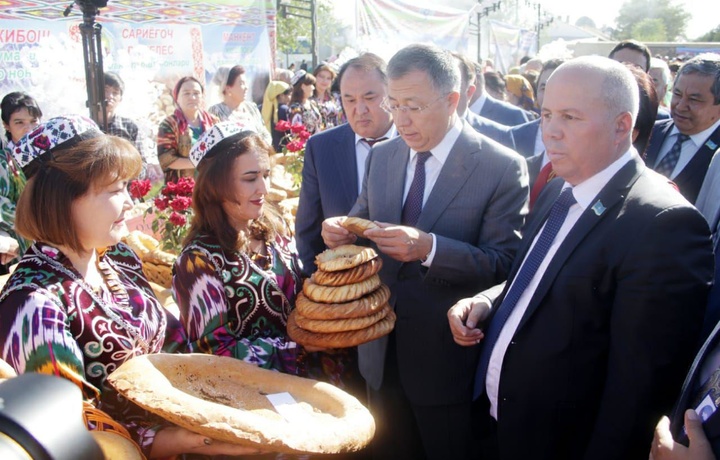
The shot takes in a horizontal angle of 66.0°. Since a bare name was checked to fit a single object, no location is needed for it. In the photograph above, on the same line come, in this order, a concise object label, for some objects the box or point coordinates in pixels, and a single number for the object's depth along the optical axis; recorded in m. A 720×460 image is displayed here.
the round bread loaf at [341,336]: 2.11
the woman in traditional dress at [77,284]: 1.71
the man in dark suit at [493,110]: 5.88
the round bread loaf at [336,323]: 2.09
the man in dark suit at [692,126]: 3.60
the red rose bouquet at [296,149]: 6.05
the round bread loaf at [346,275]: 2.15
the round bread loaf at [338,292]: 2.12
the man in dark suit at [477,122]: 4.55
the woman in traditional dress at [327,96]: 9.81
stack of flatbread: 2.10
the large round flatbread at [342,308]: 2.10
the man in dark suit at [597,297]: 1.65
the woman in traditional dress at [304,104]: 9.16
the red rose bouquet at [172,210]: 4.13
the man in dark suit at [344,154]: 3.37
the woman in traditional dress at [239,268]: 2.30
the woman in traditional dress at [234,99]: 7.70
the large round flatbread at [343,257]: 2.14
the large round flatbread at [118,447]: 1.31
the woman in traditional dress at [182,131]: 5.98
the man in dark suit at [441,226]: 2.50
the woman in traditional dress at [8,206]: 3.93
